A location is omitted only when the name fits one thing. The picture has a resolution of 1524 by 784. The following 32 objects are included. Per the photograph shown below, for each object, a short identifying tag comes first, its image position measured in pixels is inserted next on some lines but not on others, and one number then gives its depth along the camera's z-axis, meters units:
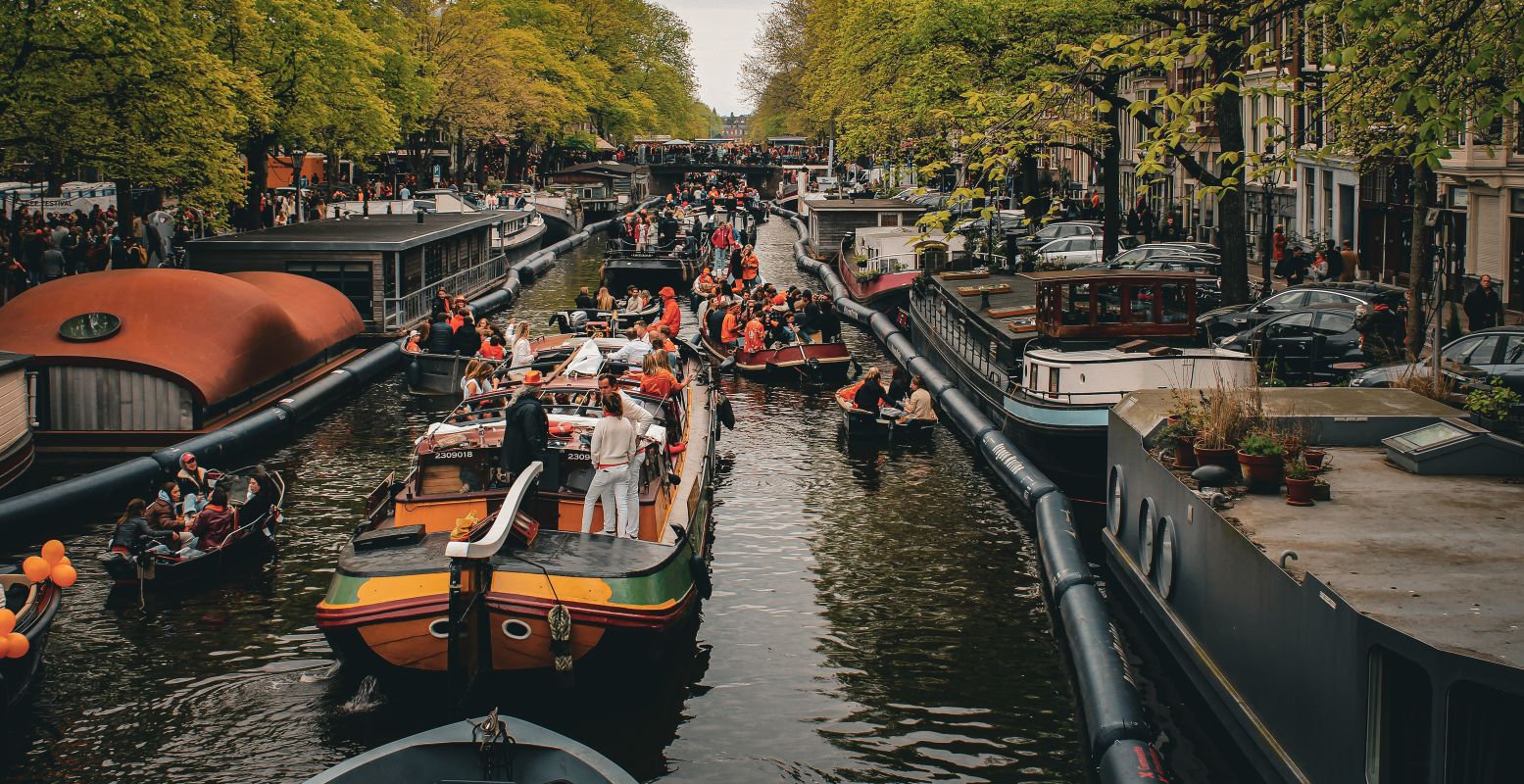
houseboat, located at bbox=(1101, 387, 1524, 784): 9.43
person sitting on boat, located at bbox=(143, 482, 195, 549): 19.62
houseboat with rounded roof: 25.95
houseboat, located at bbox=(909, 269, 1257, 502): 22.59
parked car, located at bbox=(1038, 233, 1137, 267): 48.95
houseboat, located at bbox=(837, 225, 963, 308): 43.31
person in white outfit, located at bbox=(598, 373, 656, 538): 16.42
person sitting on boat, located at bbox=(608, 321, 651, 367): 26.11
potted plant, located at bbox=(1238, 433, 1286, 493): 14.43
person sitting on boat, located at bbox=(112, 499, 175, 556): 19.10
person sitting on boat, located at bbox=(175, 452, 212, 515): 20.38
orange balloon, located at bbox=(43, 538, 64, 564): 15.02
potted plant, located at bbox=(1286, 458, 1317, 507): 13.80
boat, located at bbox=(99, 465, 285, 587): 19.17
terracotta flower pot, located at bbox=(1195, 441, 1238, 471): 14.91
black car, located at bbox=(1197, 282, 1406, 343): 32.41
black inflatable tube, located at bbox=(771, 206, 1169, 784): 12.87
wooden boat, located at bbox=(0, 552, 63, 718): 14.84
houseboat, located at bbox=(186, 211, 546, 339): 37.84
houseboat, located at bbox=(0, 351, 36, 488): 23.12
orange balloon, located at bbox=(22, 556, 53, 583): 14.72
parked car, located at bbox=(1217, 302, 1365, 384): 28.61
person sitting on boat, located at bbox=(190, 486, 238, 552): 19.89
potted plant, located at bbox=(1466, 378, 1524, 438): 15.80
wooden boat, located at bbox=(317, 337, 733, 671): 13.94
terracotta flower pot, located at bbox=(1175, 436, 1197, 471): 15.65
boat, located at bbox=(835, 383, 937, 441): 28.30
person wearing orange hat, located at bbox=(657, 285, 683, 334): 34.50
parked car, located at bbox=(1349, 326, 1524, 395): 23.70
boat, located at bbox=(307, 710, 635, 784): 11.15
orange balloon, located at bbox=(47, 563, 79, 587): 14.84
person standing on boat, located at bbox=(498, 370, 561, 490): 16.45
